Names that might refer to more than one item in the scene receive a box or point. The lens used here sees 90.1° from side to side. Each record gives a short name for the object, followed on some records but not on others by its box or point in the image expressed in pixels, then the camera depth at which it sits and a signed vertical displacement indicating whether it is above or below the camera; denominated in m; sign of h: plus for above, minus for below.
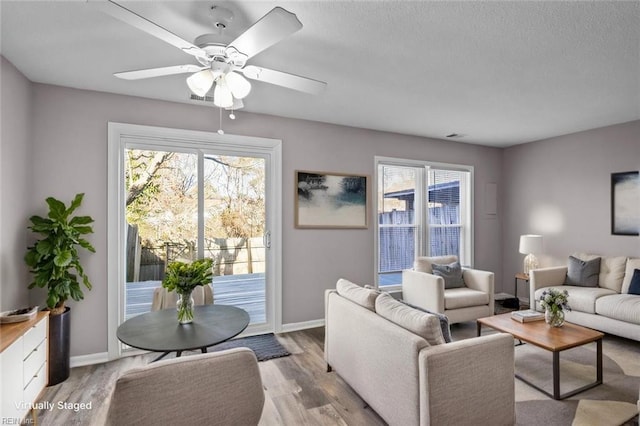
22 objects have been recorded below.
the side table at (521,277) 4.44 -0.84
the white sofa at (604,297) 3.21 -0.88
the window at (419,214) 4.65 +0.06
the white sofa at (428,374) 1.69 -0.89
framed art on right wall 3.91 +0.17
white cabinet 1.83 -0.94
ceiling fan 1.40 +0.87
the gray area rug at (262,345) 3.17 -1.34
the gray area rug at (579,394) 2.16 -1.35
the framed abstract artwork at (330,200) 3.95 +0.24
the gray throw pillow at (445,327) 1.95 -0.68
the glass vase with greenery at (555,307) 2.79 -0.79
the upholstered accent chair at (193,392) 1.25 -0.73
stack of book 2.95 -0.92
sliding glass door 3.25 +0.04
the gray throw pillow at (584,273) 3.92 -0.69
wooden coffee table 2.38 -0.97
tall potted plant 2.54 -0.38
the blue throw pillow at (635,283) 3.47 -0.73
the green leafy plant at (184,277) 2.16 -0.39
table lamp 4.51 -0.41
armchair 3.70 -0.91
